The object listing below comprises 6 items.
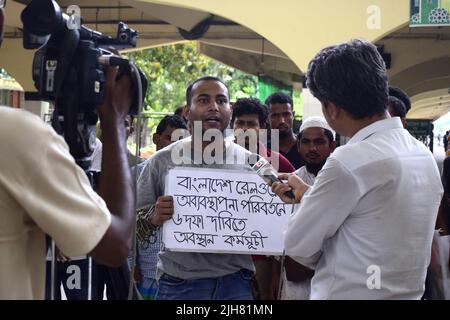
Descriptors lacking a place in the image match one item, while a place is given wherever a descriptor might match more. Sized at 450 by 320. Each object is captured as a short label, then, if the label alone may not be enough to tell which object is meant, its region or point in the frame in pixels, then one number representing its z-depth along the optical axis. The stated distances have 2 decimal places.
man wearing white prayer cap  4.56
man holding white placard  3.75
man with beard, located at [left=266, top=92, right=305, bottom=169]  5.91
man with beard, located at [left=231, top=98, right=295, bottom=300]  4.63
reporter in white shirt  2.53
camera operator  1.79
